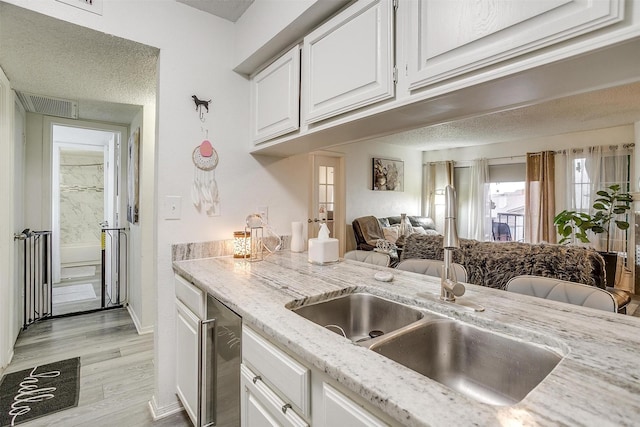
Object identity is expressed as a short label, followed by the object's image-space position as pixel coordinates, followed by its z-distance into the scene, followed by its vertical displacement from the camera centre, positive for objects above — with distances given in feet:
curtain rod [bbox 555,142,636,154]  15.13 +3.44
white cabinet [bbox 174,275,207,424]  4.77 -2.16
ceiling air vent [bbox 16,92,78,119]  8.52 +3.16
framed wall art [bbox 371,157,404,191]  20.01 +2.53
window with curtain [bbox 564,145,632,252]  15.25 +2.03
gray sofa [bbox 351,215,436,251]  17.26 -1.06
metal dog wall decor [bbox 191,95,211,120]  6.13 +2.16
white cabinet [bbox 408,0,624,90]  2.27 +1.58
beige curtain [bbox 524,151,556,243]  17.48 +0.88
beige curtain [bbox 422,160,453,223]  22.17 +2.17
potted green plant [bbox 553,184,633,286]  14.66 -0.21
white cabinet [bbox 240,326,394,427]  2.15 -1.51
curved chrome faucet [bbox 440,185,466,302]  3.36 -0.36
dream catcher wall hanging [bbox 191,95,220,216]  6.17 +0.69
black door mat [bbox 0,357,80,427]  5.76 -3.77
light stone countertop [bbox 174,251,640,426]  1.66 -1.06
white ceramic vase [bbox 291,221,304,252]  6.96 -0.58
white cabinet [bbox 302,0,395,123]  3.67 +2.04
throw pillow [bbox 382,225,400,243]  18.25 -1.25
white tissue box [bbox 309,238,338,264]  5.56 -0.71
